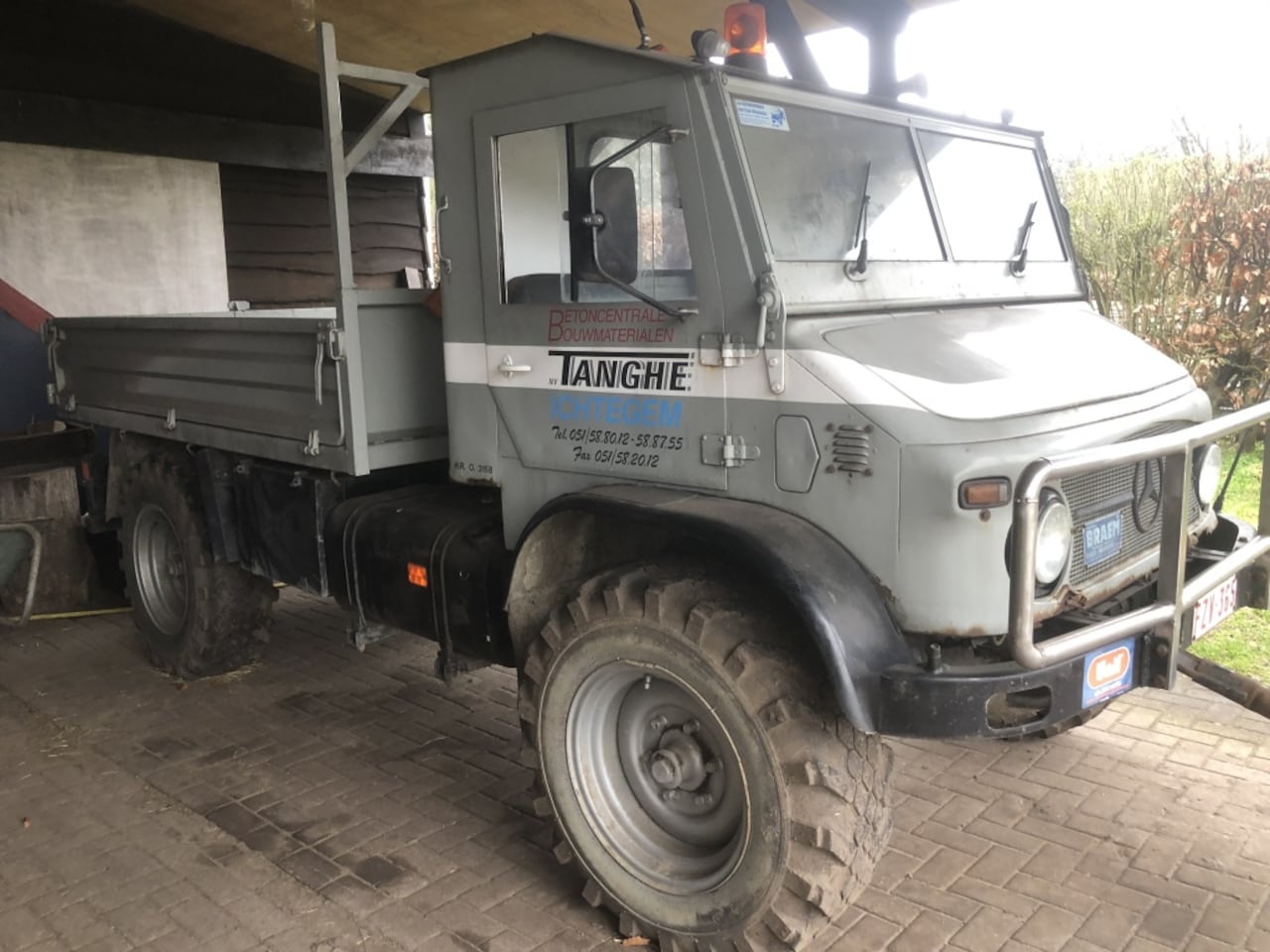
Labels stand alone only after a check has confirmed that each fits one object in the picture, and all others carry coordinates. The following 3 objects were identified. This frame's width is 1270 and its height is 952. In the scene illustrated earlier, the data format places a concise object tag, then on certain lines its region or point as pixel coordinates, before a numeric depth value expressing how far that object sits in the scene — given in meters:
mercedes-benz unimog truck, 2.68
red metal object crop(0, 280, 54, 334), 7.40
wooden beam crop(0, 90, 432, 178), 7.85
